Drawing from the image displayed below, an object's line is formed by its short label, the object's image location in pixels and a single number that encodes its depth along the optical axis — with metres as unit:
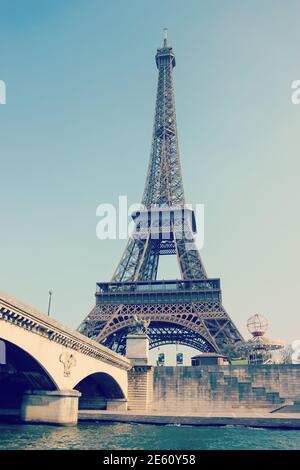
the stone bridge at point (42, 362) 27.70
